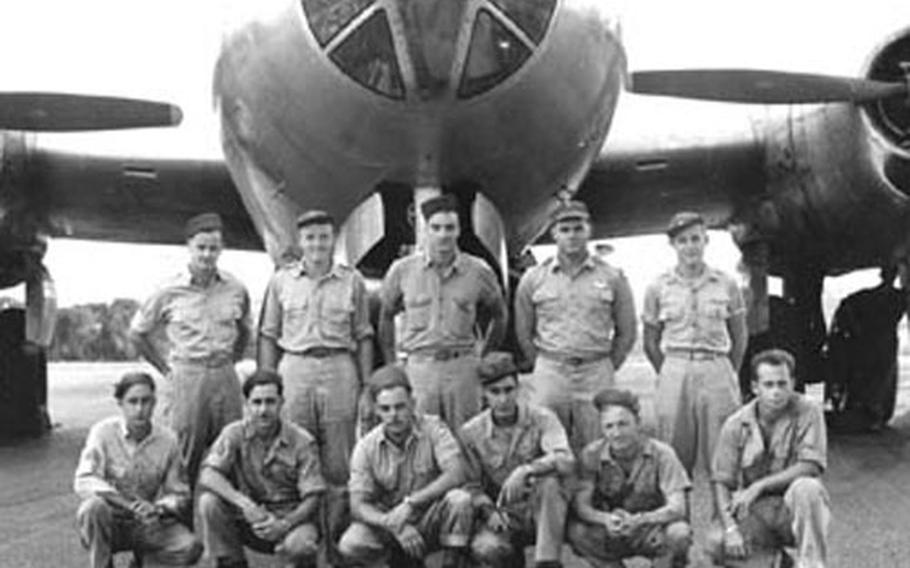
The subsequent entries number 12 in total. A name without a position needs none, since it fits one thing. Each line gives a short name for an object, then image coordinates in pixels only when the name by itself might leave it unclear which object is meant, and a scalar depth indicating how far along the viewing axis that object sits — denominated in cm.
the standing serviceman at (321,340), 639
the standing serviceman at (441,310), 643
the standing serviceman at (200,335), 669
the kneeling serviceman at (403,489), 563
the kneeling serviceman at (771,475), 543
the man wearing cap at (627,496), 553
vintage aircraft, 680
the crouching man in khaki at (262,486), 573
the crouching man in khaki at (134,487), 570
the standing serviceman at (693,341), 642
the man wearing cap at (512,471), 567
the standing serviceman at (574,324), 648
